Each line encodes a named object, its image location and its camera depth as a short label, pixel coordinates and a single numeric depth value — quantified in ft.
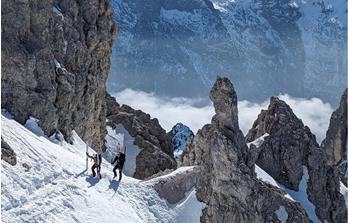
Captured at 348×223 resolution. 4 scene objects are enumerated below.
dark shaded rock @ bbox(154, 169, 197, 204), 201.22
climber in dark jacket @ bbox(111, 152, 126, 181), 188.65
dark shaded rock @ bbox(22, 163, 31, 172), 173.54
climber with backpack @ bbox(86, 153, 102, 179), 183.93
